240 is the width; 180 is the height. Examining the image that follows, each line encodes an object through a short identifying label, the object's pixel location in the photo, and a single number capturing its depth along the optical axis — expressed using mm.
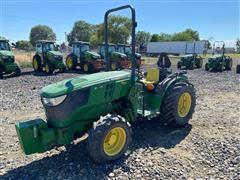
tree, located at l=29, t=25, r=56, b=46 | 61984
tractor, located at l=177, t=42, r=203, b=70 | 14510
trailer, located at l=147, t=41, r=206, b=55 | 33198
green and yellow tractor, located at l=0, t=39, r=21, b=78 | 10156
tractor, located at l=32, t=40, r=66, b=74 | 11370
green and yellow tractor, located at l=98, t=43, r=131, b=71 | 12086
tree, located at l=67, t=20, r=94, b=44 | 55536
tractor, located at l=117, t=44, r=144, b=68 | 14031
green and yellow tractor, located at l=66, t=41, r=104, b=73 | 11922
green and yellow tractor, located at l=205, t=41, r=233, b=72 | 13481
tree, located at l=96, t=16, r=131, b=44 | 39074
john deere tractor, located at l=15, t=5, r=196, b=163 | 2495
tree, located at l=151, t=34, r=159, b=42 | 52184
